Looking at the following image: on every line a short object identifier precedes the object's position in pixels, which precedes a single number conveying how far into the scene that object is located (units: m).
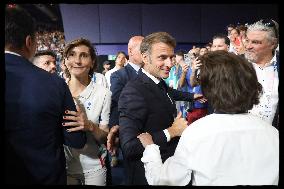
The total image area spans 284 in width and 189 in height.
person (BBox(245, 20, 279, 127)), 2.12
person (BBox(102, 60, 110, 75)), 5.80
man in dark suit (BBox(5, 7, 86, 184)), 1.26
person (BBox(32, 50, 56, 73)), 2.48
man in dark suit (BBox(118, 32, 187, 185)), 1.50
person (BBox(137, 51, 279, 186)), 1.13
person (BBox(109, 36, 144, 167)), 2.32
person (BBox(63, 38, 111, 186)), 1.77
